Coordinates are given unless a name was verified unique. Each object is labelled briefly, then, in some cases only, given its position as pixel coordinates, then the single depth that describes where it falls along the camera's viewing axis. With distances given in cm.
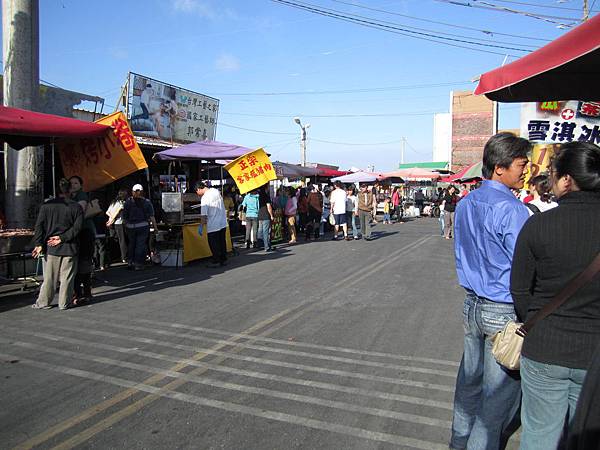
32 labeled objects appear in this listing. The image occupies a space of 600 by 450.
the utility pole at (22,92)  862
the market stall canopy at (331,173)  2191
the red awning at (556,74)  239
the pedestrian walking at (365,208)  1582
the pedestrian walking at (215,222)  1060
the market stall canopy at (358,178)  2322
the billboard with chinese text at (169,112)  1656
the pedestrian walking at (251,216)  1364
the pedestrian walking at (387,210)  2561
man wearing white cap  1046
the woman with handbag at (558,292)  212
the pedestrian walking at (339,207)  1609
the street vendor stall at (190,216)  1111
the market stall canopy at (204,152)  1220
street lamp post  4346
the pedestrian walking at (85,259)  733
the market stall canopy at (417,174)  3120
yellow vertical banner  900
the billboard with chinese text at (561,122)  722
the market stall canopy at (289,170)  1816
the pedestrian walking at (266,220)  1329
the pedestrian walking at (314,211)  1691
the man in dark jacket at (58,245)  692
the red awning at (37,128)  682
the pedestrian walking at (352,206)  1653
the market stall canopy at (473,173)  1857
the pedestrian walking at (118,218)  1079
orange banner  845
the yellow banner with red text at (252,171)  1175
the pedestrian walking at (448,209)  1658
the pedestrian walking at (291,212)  1541
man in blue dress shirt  265
